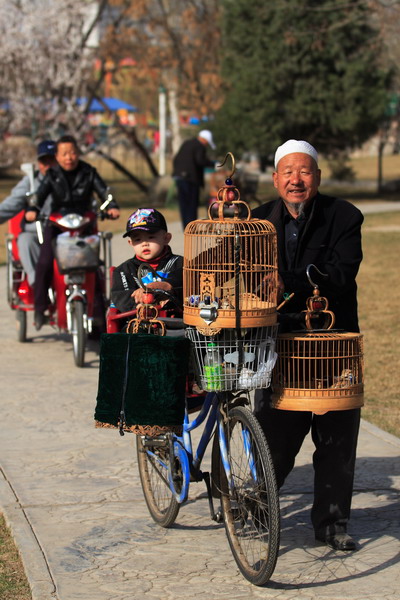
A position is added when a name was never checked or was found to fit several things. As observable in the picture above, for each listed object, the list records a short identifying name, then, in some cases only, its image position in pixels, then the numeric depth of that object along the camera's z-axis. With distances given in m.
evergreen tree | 58.66
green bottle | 8.94
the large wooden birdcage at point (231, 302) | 8.78
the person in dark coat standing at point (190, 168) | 38.66
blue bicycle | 8.82
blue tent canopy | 94.49
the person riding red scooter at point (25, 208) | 20.52
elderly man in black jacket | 9.83
